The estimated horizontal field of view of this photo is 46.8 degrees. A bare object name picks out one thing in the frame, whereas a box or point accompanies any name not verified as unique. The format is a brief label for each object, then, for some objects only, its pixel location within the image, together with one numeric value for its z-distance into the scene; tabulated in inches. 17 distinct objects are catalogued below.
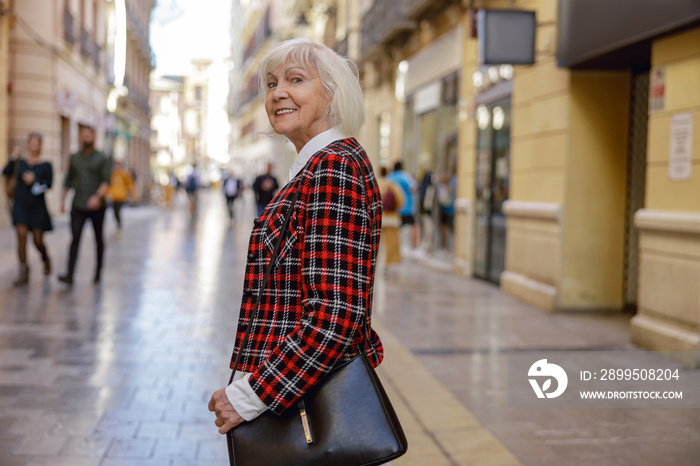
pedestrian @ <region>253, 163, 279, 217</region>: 753.9
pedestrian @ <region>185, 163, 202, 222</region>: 951.6
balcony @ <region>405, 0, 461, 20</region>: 543.4
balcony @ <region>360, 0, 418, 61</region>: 624.4
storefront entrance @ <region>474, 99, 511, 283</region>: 428.5
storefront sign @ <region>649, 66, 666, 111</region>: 260.4
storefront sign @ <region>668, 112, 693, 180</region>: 245.6
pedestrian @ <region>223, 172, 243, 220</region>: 995.3
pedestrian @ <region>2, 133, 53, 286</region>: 369.7
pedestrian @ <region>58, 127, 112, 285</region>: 379.9
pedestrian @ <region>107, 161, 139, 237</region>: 720.3
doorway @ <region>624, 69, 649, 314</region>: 339.9
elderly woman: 69.0
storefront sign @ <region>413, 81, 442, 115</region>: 576.1
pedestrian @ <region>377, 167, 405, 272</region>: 451.5
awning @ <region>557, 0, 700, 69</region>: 245.0
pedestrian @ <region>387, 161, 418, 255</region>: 518.6
